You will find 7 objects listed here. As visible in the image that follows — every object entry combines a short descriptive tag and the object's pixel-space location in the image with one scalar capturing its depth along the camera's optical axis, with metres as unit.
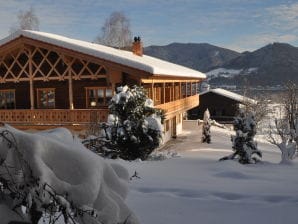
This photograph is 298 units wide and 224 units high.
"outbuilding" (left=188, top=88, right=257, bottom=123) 38.14
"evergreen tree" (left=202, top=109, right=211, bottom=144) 20.17
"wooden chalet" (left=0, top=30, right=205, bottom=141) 14.35
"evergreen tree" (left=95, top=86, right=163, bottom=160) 11.02
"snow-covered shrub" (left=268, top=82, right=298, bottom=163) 9.83
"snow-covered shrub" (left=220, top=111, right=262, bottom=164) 9.81
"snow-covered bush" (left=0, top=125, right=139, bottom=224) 2.01
